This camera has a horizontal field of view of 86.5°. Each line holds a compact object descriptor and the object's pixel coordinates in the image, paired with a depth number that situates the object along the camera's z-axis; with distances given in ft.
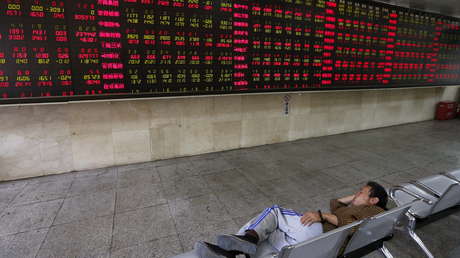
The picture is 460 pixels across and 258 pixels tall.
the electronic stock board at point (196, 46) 10.44
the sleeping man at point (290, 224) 5.59
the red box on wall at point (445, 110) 27.86
